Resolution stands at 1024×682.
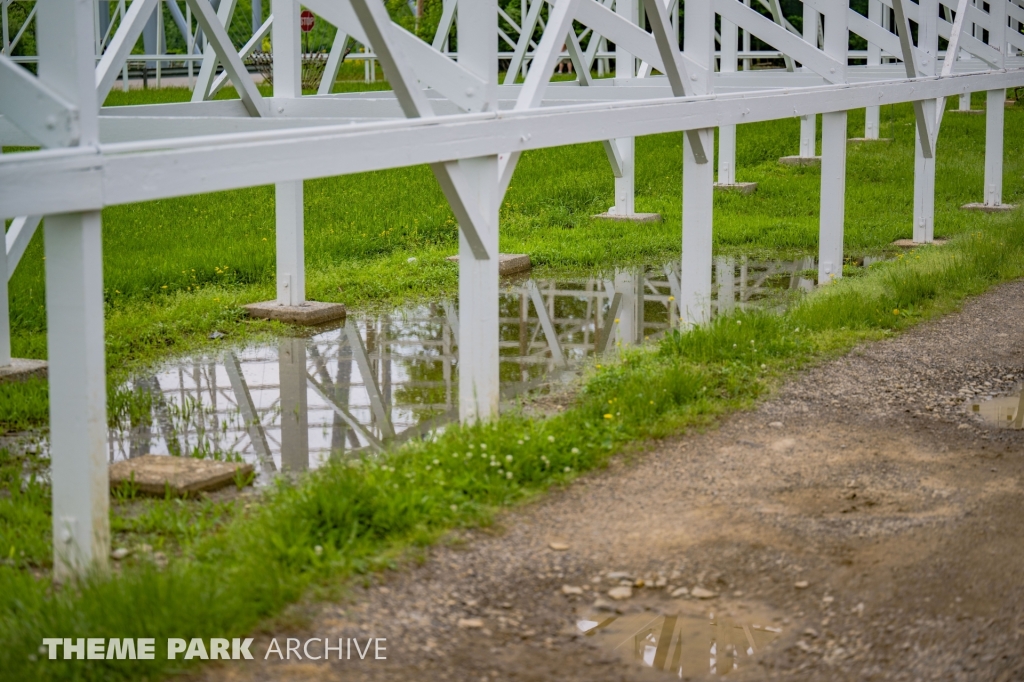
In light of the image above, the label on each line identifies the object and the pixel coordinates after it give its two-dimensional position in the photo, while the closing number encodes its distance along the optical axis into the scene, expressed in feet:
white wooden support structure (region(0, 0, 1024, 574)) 14.19
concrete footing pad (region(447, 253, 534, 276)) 40.34
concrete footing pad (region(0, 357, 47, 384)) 25.75
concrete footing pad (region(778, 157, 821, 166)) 68.04
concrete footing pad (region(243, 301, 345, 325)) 32.42
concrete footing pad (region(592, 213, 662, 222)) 50.29
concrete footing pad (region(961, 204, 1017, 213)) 53.10
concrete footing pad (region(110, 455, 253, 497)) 19.04
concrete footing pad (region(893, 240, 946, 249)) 45.21
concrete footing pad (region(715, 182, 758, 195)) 59.26
